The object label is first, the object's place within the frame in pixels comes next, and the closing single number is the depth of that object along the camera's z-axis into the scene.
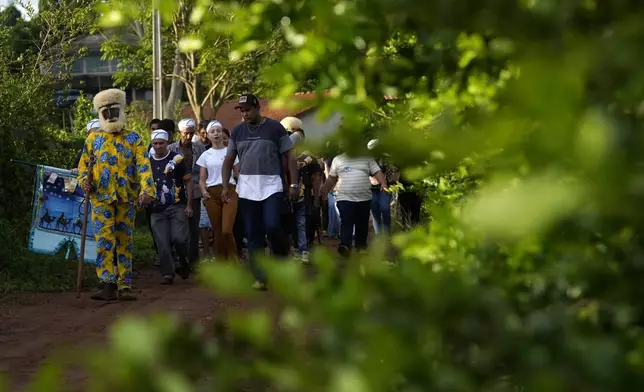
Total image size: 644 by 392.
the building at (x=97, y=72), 78.21
